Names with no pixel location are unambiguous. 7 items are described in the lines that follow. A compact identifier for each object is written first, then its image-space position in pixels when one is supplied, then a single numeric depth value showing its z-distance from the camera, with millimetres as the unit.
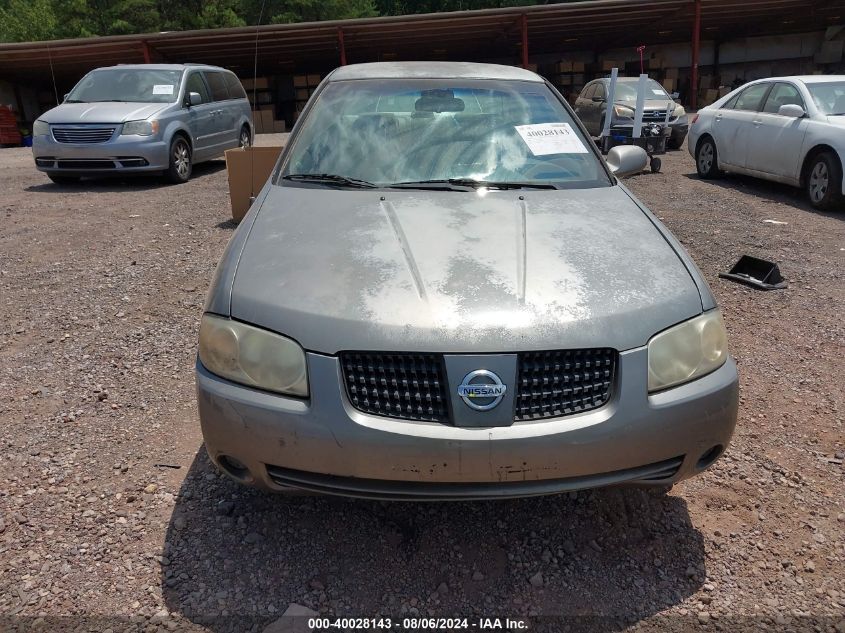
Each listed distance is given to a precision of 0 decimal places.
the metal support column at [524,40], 19359
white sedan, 7684
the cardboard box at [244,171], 6844
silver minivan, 9273
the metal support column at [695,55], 19677
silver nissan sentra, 1961
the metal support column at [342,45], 19430
